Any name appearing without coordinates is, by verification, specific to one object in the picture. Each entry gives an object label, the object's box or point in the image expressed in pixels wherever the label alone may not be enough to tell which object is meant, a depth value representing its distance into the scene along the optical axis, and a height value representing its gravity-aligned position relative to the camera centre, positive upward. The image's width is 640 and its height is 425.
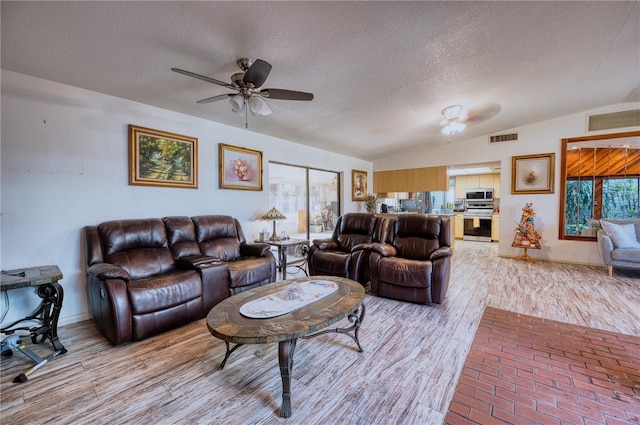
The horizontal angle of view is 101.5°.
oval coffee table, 1.51 -0.74
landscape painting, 3.21 +0.62
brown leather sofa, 2.31 -0.70
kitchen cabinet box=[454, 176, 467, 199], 8.59 +0.73
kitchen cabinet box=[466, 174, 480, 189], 8.41 +0.88
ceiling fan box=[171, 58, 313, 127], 2.32 +1.04
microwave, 7.89 +0.42
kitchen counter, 6.75 -0.24
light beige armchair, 4.11 -0.56
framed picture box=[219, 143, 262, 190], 4.15 +0.64
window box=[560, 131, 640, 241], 4.84 +0.55
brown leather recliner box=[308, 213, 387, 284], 3.66 -0.62
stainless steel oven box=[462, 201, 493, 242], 7.86 -0.40
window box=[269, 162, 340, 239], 5.21 +0.21
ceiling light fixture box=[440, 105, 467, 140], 4.10 +1.50
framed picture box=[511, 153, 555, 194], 5.46 +0.76
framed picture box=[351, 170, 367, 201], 7.16 +0.63
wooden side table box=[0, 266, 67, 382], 2.12 -0.90
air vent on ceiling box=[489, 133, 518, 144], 5.79 +1.60
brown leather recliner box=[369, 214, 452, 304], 3.09 -0.67
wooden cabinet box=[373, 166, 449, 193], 6.77 +0.77
